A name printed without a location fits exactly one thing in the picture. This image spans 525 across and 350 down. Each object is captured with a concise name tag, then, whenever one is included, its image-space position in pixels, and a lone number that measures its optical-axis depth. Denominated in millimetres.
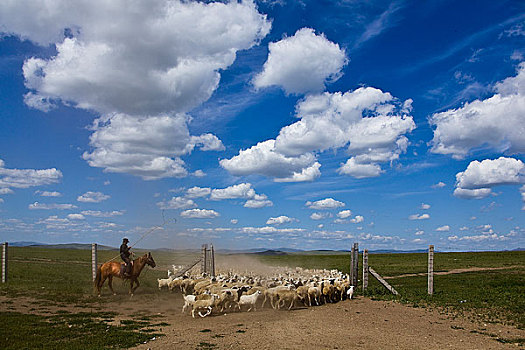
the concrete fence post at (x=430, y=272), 20148
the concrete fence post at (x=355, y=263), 22500
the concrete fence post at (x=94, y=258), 23781
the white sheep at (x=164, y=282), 23017
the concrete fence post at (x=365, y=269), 21602
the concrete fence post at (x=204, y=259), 25594
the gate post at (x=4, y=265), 25062
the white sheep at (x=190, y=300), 16059
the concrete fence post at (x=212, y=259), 25281
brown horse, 20808
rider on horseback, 21531
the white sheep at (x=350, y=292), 19588
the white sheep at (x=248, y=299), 16656
